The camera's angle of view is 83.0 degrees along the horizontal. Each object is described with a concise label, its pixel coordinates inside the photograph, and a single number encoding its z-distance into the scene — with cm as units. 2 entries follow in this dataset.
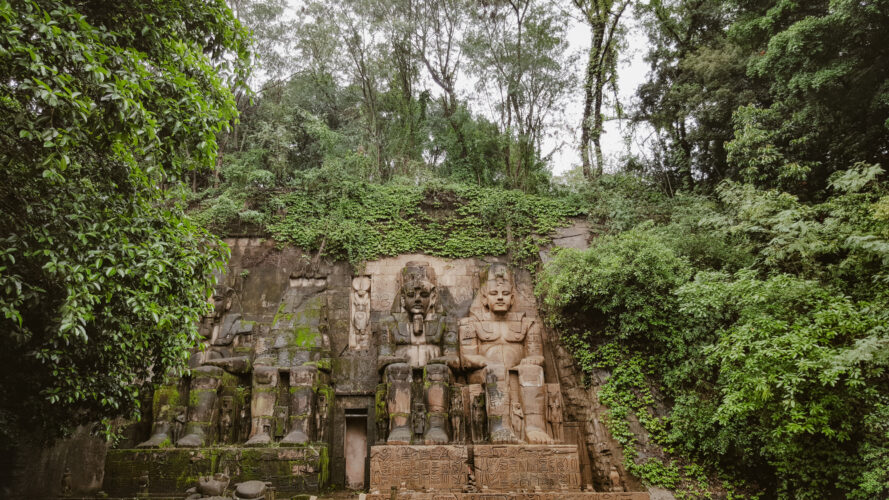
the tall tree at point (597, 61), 1520
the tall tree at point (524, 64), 1545
